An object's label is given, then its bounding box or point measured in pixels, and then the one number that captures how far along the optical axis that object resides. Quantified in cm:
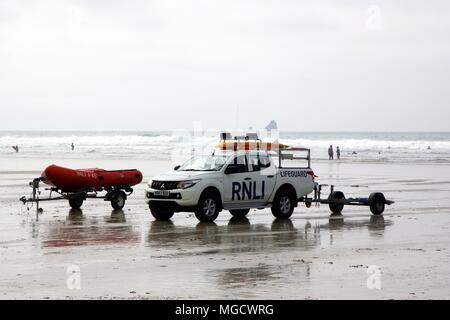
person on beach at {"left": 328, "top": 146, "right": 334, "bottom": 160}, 7426
